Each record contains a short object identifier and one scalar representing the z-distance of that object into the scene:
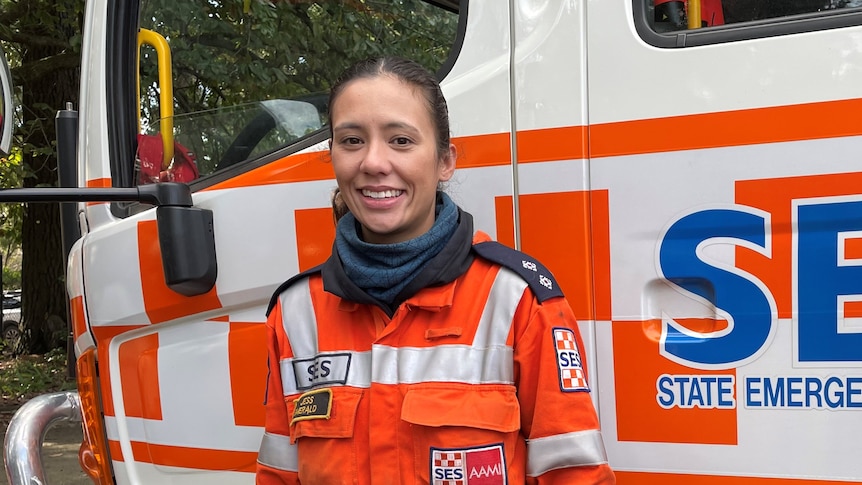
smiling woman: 1.19
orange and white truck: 1.32
